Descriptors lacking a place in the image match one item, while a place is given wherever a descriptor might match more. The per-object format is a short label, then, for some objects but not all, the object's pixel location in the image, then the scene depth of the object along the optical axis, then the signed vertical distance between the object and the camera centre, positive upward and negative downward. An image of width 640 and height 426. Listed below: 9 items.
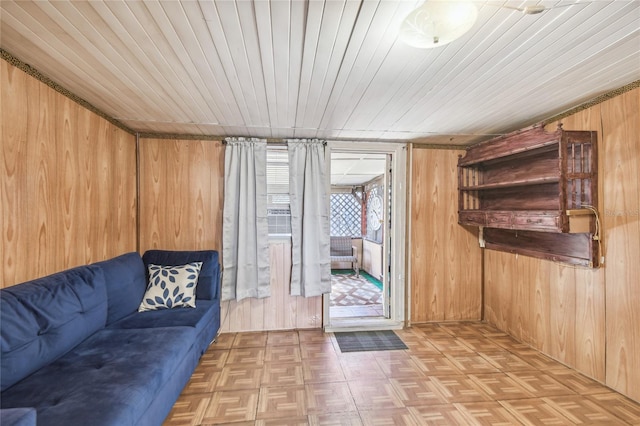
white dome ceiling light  0.99 +0.73
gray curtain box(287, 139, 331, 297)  2.89 +0.00
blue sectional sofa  1.14 -0.75
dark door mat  2.58 -1.24
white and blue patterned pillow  2.26 -0.60
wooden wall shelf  1.96 +0.22
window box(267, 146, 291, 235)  3.05 +0.14
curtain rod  2.94 +0.81
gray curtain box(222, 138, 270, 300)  2.80 -0.05
